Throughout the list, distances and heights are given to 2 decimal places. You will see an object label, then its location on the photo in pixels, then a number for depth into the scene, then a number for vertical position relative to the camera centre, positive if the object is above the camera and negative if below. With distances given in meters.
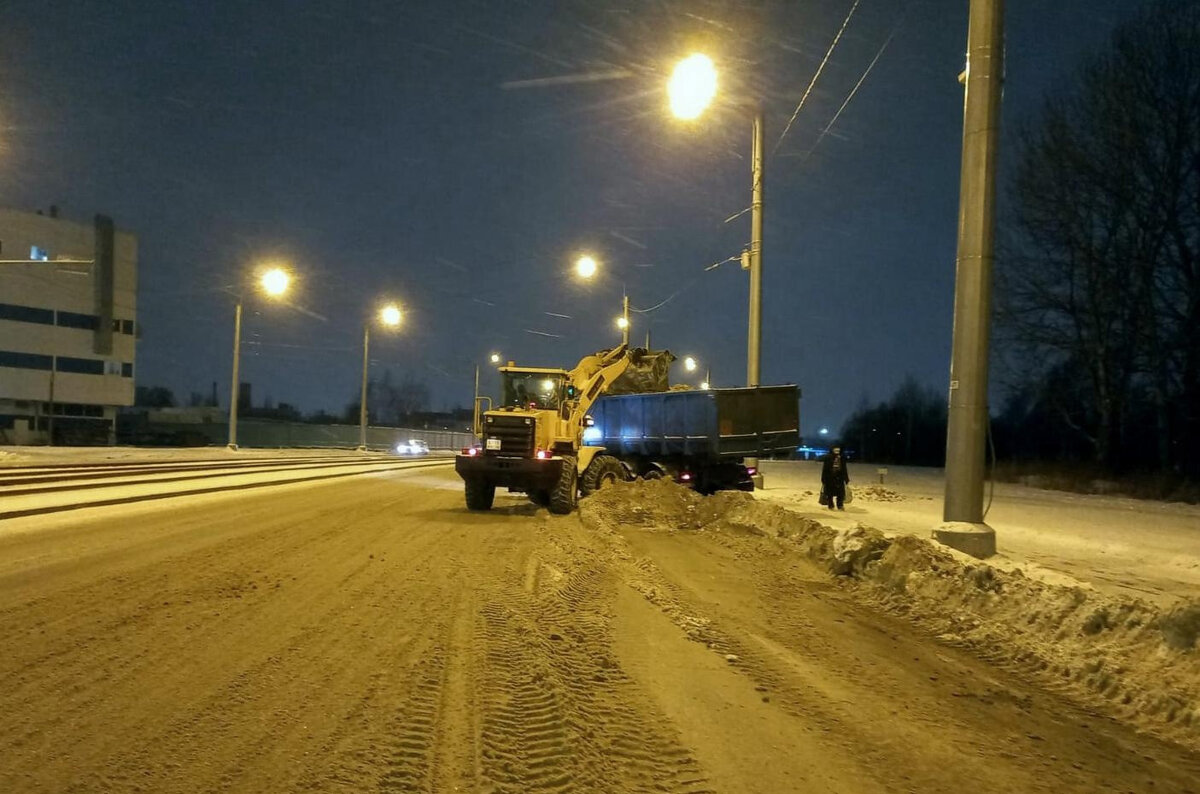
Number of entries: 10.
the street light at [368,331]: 49.12 +5.56
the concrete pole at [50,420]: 68.15 -1.07
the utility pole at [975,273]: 10.80 +2.15
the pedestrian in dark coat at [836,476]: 19.28 -0.92
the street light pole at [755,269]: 21.92 +4.33
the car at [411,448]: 70.06 -2.32
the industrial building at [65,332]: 72.50 +6.71
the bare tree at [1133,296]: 32.69 +6.00
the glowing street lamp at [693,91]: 16.36 +6.68
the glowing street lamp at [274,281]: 38.91 +6.12
